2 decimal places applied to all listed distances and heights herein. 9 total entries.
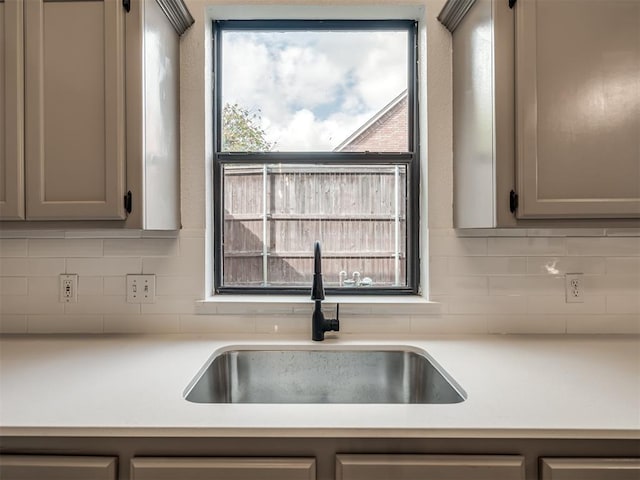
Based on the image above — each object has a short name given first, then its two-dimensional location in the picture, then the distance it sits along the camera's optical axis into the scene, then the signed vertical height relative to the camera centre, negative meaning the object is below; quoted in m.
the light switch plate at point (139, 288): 1.62 -0.19
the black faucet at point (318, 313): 1.50 -0.28
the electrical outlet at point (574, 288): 1.61 -0.20
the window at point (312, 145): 1.79 +0.44
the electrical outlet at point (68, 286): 1.62 -0.18
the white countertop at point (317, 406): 0.88 -0.40
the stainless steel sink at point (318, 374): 1.47 -0.50
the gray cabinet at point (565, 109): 1.25 +0.42
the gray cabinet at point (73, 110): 1.26 +0.43
